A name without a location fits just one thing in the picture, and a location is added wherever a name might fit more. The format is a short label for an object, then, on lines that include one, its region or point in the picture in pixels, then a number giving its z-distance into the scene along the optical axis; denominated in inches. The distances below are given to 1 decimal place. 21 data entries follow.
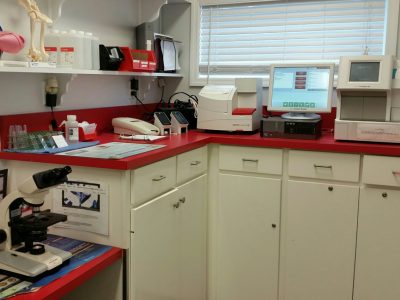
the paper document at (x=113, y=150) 69.0
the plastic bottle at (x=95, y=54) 83.0
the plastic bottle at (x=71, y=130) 81.4
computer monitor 94.1
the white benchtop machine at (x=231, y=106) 98.7
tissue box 82.2
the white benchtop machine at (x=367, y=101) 83.4
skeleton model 71.3
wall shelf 64.5
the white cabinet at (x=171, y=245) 69.8
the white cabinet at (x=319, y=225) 87.4
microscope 54.3
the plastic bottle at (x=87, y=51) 80.6
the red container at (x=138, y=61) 90.5
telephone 92.3
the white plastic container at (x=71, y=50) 78.4
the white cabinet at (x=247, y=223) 93.4
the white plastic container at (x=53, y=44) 78.2
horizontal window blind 106.3
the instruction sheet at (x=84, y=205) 67.8
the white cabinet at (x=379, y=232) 83.1
